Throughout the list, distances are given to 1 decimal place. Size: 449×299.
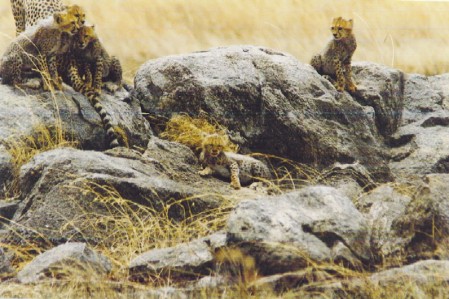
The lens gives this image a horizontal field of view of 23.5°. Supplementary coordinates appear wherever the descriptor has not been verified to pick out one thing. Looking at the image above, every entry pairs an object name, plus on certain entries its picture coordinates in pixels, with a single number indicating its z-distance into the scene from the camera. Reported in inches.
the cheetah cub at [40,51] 490.0
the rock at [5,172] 442.5
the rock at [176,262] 348.2
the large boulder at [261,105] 524.4
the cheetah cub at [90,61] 500.7
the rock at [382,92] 576.4
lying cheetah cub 479.5
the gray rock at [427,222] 347.9
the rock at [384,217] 354.0
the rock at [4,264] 364.8
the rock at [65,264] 345.4
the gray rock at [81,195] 406.3
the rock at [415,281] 313.9
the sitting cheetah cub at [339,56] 567.5
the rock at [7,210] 424.2
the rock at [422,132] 538.9
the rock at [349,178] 491.8
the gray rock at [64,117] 470.9
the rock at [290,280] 326.3
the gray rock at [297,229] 333.7
